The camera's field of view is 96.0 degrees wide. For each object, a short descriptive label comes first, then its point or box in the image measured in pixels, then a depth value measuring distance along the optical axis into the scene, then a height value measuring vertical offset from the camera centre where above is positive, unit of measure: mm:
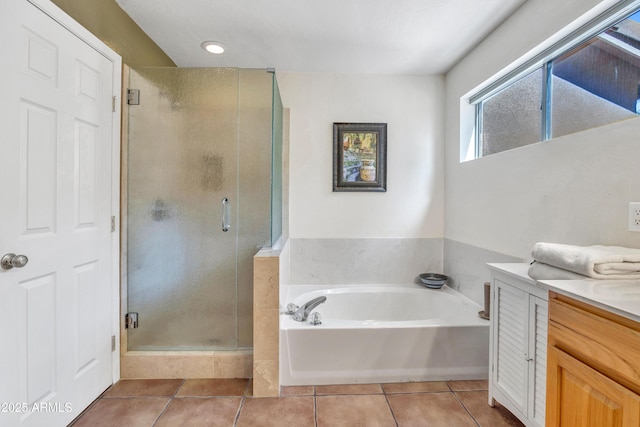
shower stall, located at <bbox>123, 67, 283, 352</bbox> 1870 +35
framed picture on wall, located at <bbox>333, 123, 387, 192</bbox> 2656 +499
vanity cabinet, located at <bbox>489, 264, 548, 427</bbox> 1236 -612
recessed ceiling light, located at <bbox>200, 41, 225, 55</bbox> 2190 +1254
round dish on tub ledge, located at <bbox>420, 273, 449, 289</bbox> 2539 -607
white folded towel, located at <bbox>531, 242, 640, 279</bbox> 1037 -177
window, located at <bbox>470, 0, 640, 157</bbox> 1275 +702
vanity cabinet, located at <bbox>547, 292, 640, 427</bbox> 764 -459
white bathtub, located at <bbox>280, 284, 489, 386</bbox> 1811 -894
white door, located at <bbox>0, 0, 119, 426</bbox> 1155 -52
